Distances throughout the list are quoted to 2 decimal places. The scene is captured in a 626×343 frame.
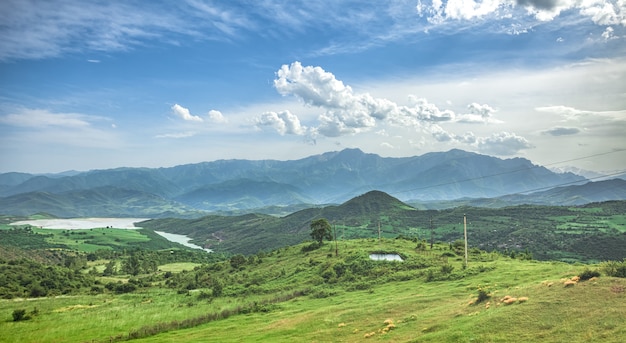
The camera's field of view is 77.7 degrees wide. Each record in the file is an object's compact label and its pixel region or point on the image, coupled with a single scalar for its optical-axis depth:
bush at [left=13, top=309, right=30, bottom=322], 73.69
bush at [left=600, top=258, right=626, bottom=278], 42.00
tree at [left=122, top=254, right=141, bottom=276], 165.65
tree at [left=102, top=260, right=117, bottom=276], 158.88
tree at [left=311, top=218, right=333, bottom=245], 136.75
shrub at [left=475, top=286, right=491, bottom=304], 46.75
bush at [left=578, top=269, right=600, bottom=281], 42.22
